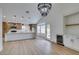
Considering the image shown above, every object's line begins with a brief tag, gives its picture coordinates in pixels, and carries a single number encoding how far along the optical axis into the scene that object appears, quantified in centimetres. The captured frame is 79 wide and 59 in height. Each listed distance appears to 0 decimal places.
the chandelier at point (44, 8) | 123
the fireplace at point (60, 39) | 174
